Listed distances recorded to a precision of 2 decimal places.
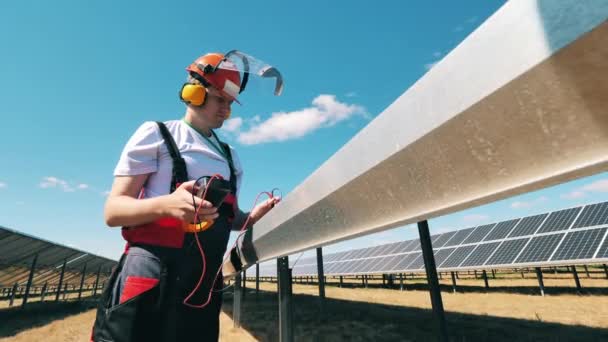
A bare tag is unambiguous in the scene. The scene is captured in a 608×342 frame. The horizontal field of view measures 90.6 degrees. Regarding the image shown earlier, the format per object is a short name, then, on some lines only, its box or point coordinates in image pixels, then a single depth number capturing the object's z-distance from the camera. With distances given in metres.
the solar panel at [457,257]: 13.12
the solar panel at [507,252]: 11.47
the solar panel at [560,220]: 12.39
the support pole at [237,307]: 7.50
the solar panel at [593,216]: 11.25
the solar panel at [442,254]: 14.08
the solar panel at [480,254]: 12.44
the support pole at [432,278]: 3.74
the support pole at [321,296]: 8.02
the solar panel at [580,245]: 9.90
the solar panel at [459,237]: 15.70
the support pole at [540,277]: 11.12
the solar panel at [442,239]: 16.41
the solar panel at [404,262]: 14.73
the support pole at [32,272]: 14.73
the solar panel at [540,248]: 10.79
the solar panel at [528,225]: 13.22
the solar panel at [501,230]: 13.94
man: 1.21
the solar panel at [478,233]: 15.00
